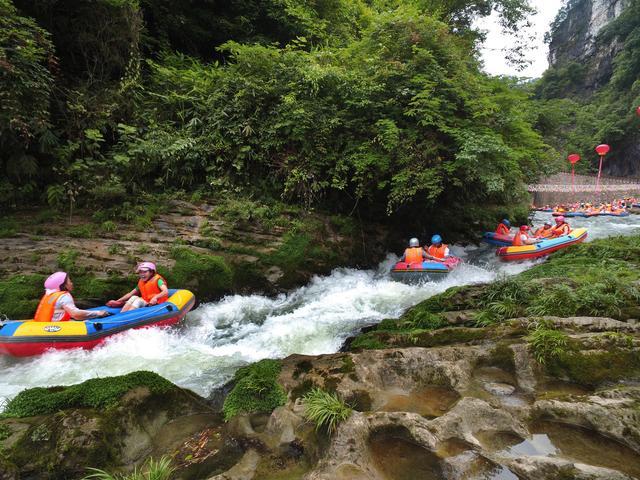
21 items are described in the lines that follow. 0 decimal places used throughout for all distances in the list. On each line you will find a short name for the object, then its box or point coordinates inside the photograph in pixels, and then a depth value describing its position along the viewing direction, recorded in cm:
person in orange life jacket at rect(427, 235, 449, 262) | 987
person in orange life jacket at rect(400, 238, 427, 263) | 930
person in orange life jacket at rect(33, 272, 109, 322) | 530
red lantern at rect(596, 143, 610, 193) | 3020
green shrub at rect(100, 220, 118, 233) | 708
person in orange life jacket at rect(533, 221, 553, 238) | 1257
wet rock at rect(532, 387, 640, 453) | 230
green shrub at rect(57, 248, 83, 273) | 627
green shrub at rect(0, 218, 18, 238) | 644
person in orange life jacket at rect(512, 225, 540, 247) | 1170
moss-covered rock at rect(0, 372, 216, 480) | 249
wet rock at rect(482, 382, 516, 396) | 309
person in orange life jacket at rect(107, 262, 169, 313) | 603
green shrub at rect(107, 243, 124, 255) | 676
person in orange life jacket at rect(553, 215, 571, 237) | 1229
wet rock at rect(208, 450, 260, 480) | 239
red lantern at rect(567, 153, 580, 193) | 3198
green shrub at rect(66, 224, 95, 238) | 684
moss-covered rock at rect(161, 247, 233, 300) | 700
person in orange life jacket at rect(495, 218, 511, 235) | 1338
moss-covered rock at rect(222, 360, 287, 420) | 328
